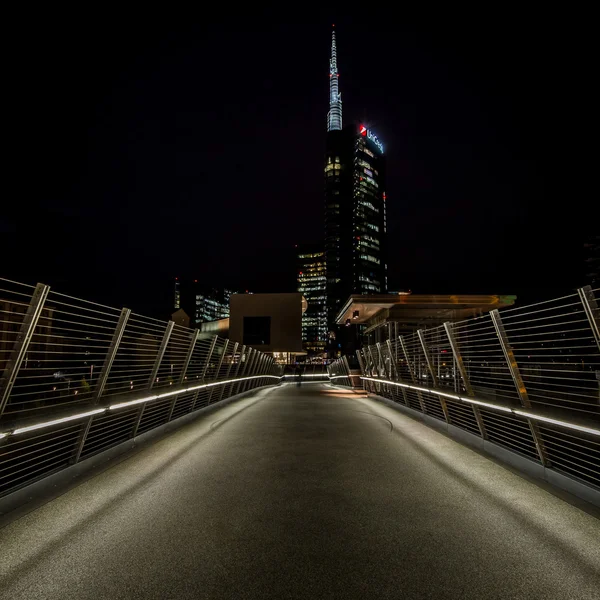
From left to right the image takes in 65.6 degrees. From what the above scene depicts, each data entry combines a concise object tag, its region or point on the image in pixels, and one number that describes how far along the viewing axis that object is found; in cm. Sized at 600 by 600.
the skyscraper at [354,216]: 16766
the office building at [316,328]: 19475
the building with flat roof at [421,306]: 2334
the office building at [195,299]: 18700
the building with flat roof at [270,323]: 5888
